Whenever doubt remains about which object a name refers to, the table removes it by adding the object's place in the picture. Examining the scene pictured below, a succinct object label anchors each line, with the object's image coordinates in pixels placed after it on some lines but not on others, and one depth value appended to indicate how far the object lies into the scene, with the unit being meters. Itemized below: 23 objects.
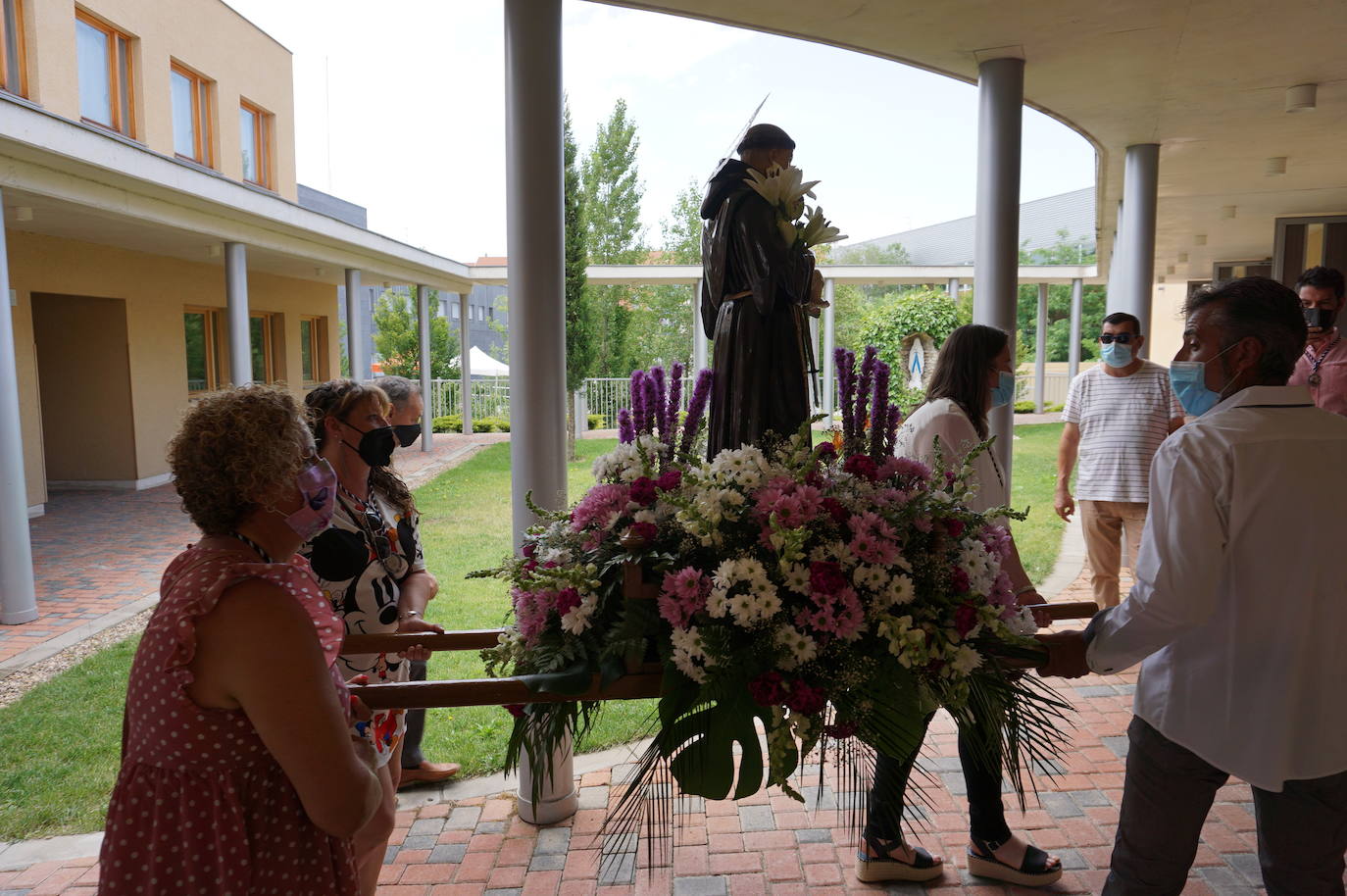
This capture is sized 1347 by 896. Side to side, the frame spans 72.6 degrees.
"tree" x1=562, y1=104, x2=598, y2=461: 19.28
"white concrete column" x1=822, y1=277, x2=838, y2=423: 22.14
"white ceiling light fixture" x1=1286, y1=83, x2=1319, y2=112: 7.08
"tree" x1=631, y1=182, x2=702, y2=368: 33.69
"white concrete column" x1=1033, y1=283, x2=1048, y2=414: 26.11
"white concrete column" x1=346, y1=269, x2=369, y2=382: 15.91
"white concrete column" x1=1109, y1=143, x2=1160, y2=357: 8.95
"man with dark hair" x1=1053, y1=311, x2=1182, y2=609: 5.62
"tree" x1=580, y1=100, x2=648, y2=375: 29.42
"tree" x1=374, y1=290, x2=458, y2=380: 29.67
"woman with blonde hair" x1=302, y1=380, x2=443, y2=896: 2.85
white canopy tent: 34.94
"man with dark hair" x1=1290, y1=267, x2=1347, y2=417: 4.65
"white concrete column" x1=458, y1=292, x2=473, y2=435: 21.61
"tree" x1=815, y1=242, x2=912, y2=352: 41.28
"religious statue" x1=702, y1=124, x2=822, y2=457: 2.65
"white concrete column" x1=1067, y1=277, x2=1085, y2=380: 25.94
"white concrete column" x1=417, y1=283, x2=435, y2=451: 19.48
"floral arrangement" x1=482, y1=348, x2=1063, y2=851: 1.93
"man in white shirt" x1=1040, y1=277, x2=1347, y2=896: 2.14
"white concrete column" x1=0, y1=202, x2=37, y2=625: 7.22
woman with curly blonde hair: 1.60
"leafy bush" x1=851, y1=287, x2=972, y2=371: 21.89
